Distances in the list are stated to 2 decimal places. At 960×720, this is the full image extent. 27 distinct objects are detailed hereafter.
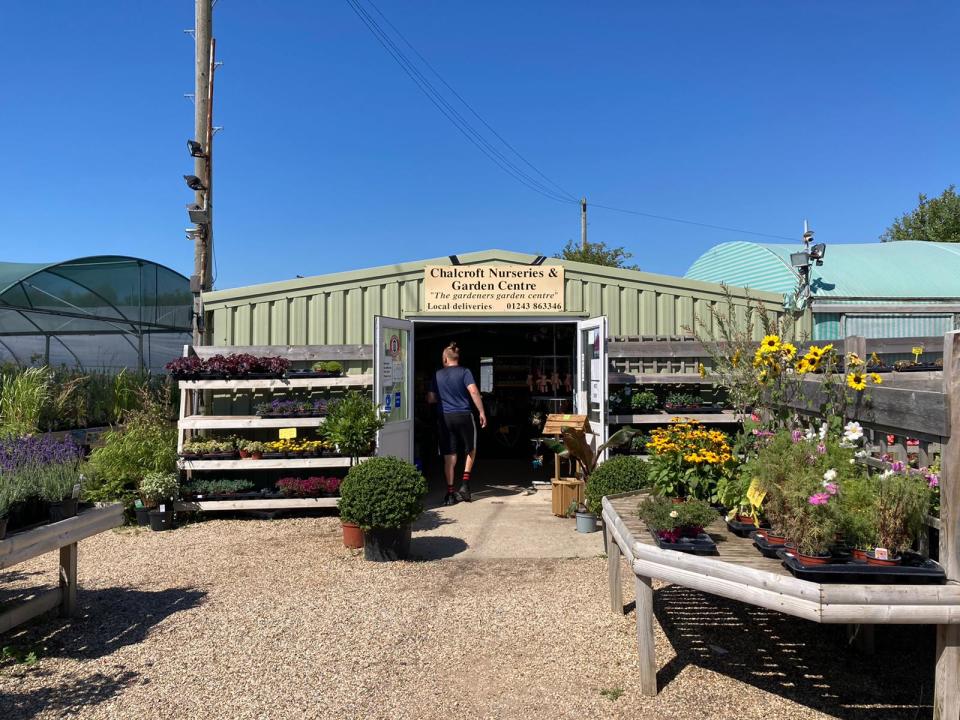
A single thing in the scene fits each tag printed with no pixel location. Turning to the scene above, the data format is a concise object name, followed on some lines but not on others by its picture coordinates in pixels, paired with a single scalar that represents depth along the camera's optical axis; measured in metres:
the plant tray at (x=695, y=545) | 3.18
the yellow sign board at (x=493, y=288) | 8.73
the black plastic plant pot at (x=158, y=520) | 7.05
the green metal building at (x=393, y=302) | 8.55
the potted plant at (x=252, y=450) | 7.68
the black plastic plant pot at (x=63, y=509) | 4.27
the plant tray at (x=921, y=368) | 8.16
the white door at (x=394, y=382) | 7.65
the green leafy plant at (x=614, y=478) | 6.00
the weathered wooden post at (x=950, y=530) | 2.59
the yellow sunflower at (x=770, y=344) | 4.07
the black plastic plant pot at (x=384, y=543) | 5.66
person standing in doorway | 8.23
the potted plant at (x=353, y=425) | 6.94
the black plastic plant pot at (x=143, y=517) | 7.20
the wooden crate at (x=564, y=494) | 7.49
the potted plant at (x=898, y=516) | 2.78
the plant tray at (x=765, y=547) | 3.08
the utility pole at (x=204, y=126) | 9.29
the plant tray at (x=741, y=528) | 3.53
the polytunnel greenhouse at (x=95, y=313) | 10.45
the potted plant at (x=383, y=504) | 5.55
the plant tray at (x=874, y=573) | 2.65
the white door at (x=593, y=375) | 7.83
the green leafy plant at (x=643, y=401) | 8.27
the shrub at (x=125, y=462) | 7.19
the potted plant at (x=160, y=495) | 7.02
